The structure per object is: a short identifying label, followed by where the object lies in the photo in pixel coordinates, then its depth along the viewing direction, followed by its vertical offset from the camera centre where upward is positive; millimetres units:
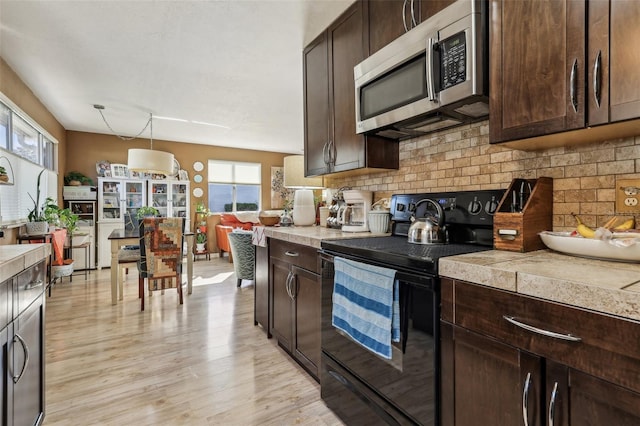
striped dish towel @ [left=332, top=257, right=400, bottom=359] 1189 -396
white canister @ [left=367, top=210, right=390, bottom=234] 1967 -66
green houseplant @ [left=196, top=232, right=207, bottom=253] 6539 -614
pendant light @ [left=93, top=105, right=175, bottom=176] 3846 +644
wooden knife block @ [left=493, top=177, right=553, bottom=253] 1172 -36
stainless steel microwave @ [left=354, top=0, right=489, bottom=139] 1276 +642
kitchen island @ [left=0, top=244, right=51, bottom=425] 1052 -459
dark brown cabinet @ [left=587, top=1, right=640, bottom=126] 901 +445
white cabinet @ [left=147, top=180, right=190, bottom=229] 6211 +321
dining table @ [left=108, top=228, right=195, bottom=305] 3441 -368
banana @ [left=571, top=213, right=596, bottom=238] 1025 -76
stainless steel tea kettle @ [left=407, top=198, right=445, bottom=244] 1454 -94
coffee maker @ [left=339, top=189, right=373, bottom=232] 2201 +20
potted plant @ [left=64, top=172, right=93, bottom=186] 5492 +615
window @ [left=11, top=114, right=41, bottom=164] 3506 +917
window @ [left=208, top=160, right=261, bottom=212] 7246 +625
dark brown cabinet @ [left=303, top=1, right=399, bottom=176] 2016 +786
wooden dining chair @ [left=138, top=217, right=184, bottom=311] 3379 -460
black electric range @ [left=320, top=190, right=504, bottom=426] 1080 -432
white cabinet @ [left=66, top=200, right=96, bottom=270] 4988 -327
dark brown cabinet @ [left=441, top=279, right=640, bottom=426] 678 -410
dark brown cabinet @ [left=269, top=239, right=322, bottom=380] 1845 -595
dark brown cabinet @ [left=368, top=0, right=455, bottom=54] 1536 +1045
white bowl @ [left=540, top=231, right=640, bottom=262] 875 -119
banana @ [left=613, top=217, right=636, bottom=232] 1051 -56
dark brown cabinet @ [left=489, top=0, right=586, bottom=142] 1017 +507
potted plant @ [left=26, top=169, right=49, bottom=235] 3594 -88
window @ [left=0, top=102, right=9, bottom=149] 3127 +907
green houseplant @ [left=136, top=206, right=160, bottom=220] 5098 +9
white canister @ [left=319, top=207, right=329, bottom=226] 2682 -34
